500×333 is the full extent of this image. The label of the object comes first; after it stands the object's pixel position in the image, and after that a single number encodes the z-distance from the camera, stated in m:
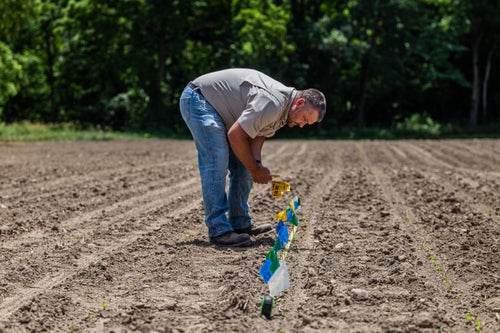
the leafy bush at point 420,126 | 29.67
